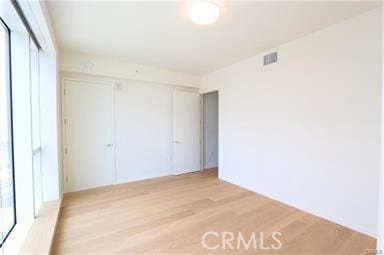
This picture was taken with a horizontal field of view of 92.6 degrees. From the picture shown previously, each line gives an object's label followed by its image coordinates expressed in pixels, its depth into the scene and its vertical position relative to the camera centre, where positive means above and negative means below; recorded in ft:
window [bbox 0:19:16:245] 5.99 -0.67
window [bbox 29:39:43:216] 8.34 +0.21
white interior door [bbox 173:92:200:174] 14.94 -0.75
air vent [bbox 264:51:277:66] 10.01 +3.56
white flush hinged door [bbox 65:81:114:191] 11.09 -0.72
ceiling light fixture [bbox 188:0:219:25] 6.32 +3.97
